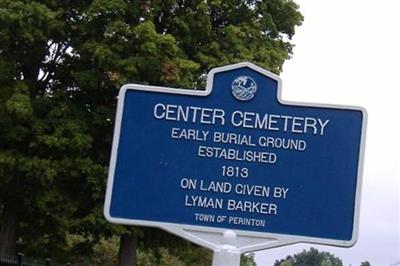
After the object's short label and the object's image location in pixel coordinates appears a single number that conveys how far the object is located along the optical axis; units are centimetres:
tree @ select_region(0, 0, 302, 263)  1762
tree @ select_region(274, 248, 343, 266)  3692
